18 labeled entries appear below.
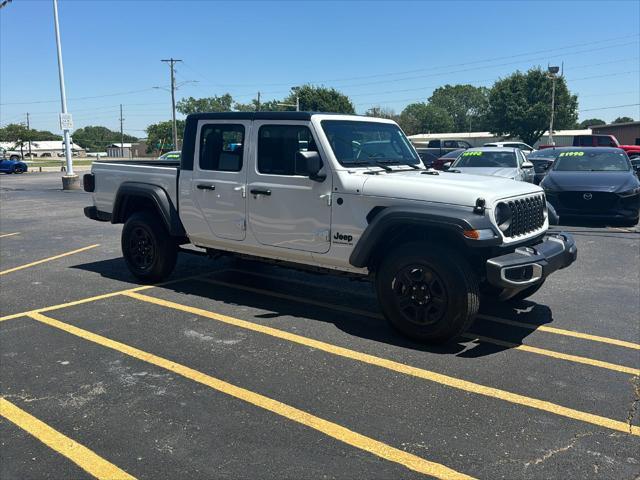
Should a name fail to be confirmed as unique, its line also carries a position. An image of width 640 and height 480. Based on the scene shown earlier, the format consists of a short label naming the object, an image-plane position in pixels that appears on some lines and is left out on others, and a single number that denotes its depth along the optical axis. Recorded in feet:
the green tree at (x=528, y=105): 189.06
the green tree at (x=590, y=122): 420.32
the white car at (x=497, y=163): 42.60
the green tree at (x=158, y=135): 341.23
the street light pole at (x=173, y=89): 204.54
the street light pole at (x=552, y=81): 155.84
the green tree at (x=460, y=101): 523.29
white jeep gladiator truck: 14.78
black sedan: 36.04
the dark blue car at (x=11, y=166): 143.02
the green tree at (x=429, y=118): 402.62
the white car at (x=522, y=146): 96.49
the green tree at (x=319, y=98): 245.45
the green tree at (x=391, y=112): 252.38
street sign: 76.38
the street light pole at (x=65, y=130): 74.18
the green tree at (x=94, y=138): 559.79
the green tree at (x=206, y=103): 370.53
